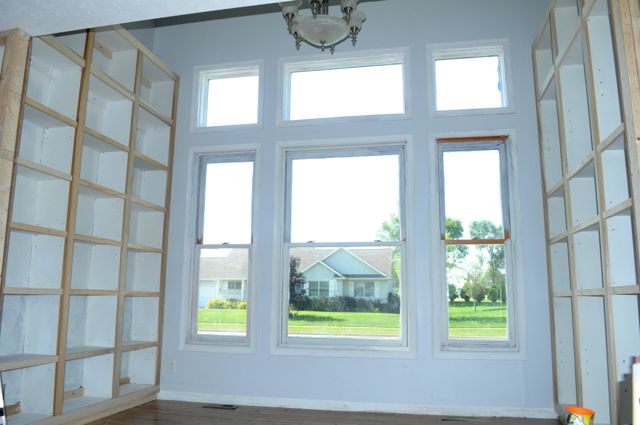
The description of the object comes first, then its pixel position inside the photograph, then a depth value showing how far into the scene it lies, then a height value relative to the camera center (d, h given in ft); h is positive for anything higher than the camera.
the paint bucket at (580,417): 5.12 -1.26
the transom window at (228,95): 16.30 +6.46
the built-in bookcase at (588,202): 8.79 +1.92
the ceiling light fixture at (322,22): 11.81 +6.52
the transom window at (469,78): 14.80 +6.47
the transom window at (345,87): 15.40 +6.43
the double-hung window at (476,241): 13.88 +1.48
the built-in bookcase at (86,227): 11.39 +1.65
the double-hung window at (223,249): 15.33 +1.31
